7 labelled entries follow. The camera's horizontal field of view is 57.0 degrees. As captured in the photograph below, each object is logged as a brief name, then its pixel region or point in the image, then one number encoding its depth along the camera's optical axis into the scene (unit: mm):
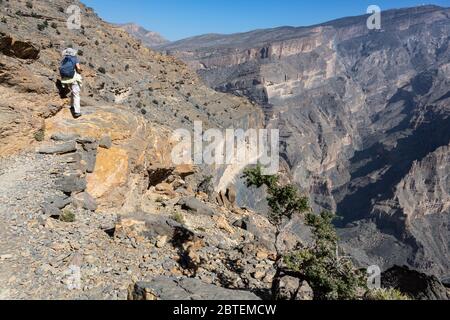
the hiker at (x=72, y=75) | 16141
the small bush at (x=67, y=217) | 12812
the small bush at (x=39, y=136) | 15555
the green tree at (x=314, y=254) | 11648
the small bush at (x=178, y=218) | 17828
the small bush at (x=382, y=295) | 11188
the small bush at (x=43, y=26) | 39478
